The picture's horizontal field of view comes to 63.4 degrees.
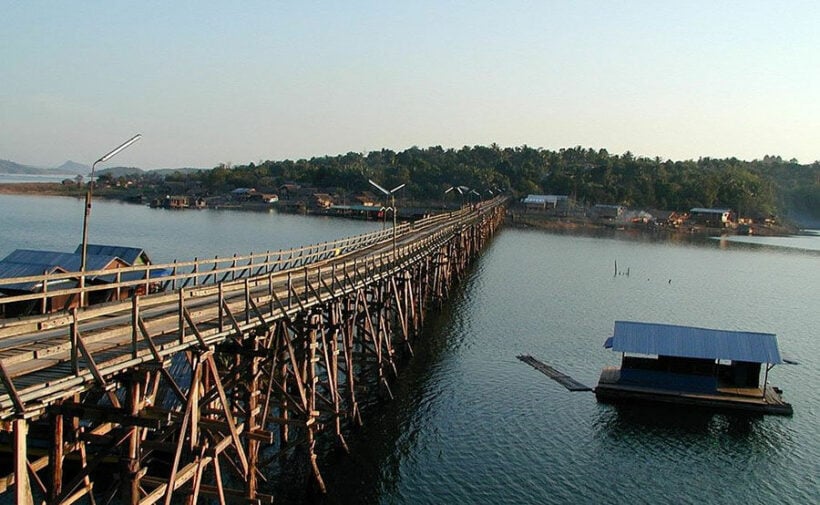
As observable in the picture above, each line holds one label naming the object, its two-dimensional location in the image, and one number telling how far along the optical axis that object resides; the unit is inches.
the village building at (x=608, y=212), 6387.8
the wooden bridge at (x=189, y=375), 465.1
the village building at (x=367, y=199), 6993.1
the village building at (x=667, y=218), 6107.3
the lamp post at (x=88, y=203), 758.5
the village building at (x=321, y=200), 6767.7
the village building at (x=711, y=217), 6181.1
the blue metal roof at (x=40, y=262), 1191.6
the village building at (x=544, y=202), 6574.8
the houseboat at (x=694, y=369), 1248.2
